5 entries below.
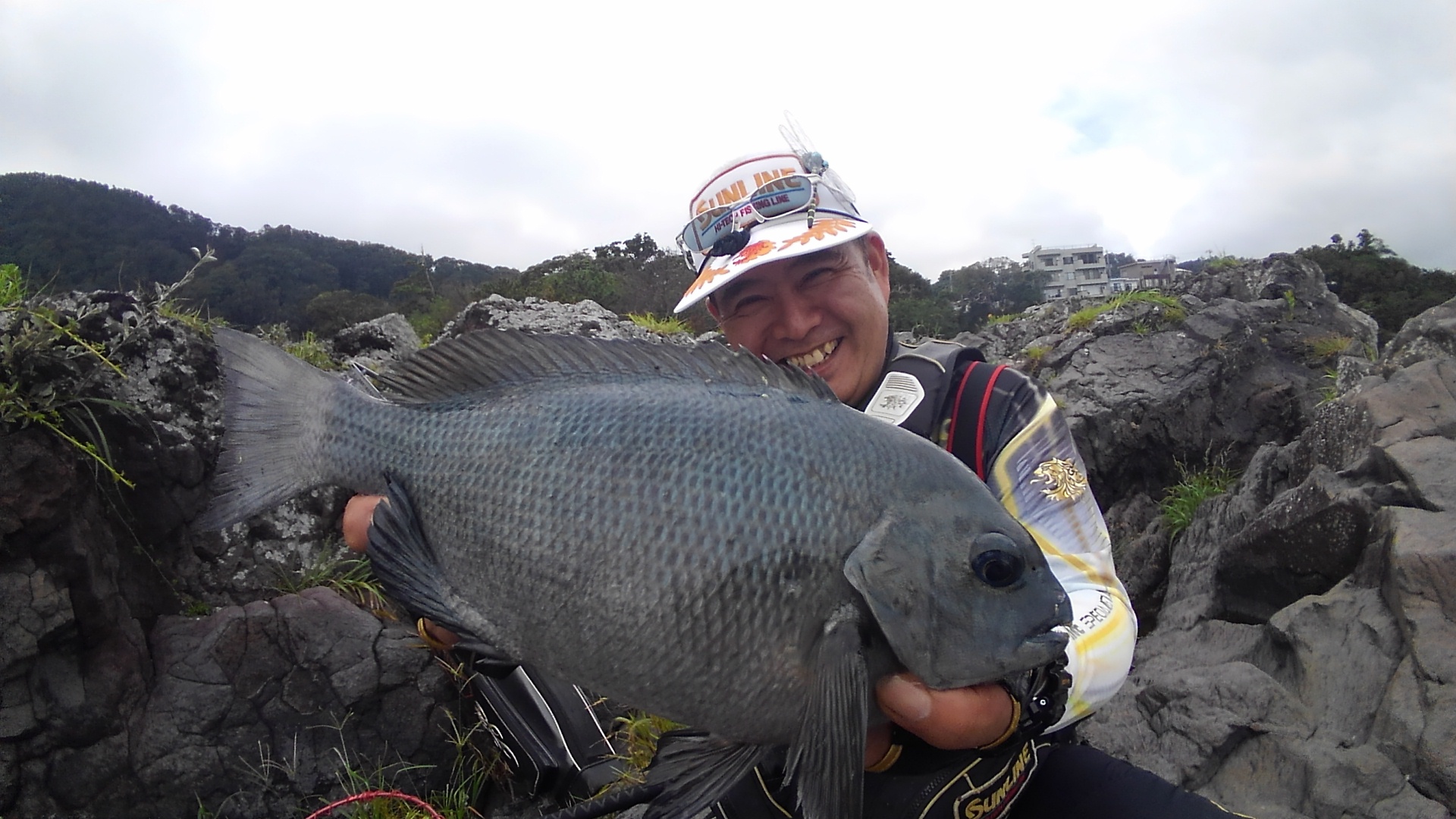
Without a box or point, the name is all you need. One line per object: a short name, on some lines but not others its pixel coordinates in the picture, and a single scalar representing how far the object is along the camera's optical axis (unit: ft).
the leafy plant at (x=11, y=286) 10.96
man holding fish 4.87
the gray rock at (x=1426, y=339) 16.15
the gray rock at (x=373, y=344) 16.97
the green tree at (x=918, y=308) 70.33
